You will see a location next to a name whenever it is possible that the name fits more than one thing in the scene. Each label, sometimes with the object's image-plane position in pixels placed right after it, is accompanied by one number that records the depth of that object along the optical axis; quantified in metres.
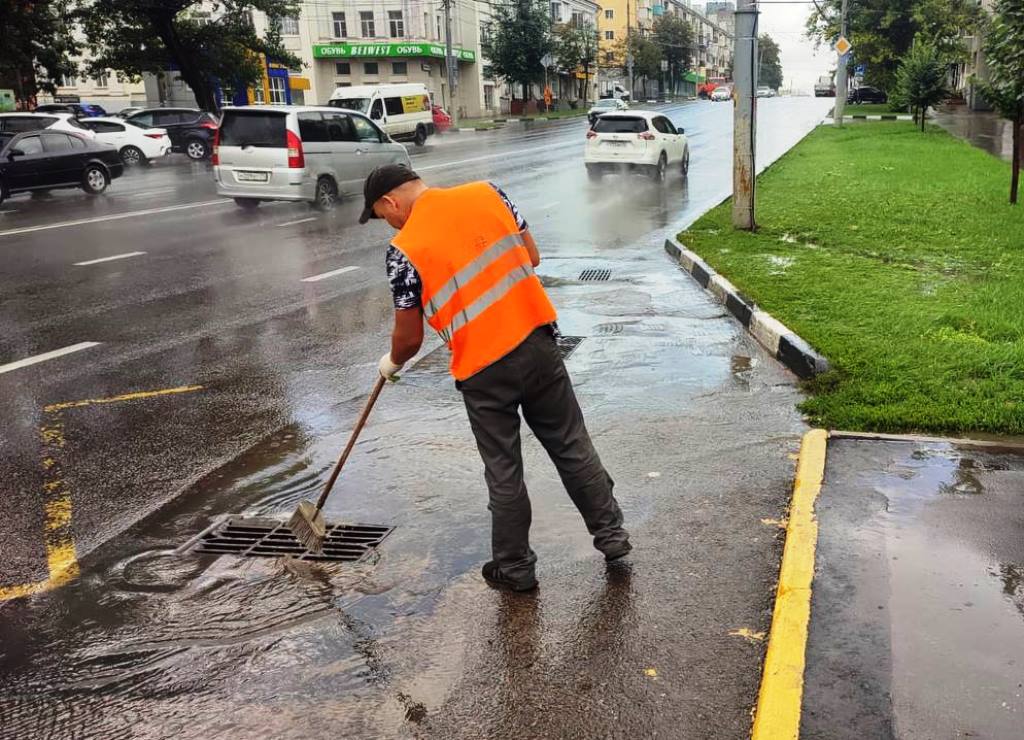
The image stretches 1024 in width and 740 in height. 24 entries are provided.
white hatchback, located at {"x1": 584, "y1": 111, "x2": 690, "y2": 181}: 20.59
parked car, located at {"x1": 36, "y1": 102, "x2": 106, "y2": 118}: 34.74
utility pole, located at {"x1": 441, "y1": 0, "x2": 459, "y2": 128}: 48.56
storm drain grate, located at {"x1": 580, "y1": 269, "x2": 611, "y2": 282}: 10.16
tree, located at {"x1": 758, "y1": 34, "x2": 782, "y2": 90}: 180.00
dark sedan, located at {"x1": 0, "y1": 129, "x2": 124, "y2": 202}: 18.44
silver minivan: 15.93
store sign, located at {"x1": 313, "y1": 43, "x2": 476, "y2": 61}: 63.19
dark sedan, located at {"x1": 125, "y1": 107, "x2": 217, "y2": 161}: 31.55
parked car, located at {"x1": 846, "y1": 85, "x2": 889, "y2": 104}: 59.07
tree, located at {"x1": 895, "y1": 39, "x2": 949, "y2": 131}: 29.97
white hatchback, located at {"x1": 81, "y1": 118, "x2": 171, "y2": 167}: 28.77
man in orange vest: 3.38
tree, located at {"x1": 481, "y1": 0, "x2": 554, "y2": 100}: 63.19
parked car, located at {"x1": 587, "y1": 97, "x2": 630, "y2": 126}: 55.09
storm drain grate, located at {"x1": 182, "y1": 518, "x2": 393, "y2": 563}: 4.04
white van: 35.16
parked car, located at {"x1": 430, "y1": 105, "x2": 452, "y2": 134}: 41.50
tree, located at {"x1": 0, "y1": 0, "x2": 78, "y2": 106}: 31.89
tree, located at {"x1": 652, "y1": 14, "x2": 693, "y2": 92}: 108.00
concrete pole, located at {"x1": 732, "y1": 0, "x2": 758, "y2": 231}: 11.57
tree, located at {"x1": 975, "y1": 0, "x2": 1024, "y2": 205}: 11.19
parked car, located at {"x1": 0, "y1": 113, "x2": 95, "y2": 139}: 20.16
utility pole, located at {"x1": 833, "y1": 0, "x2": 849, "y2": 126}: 36.53
